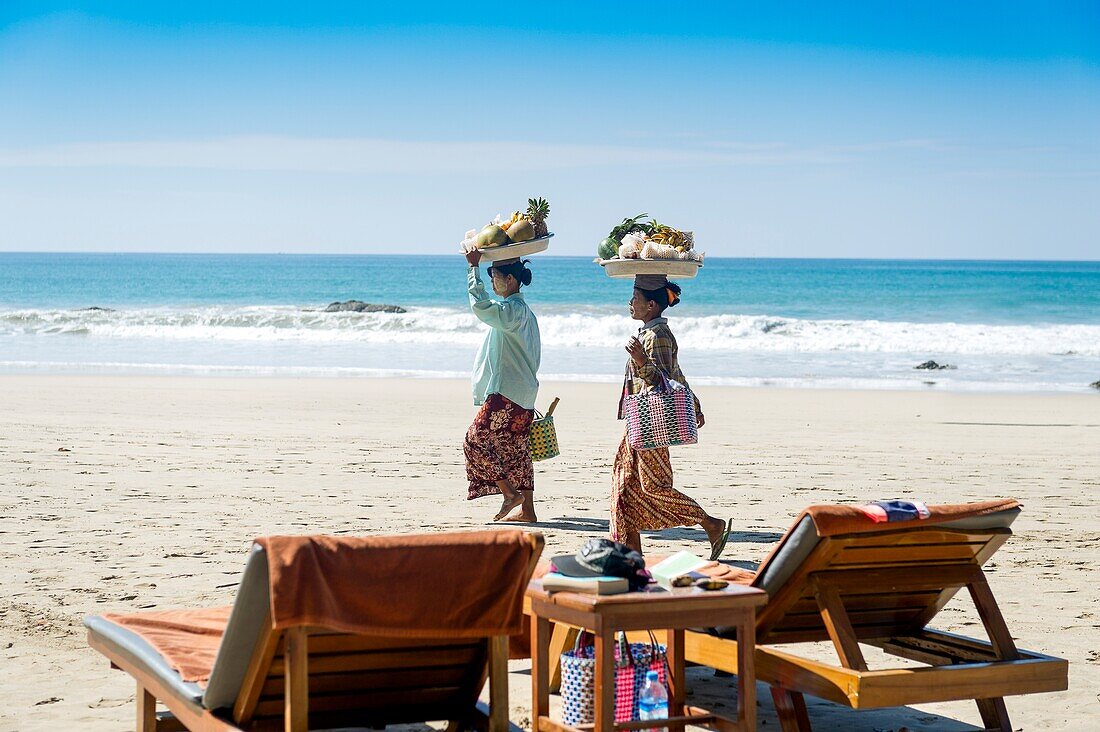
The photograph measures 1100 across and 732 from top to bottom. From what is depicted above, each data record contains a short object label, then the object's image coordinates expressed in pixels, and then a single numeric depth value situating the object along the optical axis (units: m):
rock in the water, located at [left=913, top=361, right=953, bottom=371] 23.03
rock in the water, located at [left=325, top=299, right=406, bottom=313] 40.81
